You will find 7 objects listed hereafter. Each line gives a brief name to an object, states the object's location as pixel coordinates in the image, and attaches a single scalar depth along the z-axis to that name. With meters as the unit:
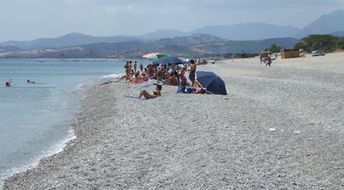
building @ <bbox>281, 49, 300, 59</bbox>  72.36
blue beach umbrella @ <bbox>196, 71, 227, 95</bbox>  25.16
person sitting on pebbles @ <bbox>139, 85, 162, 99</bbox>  25.55
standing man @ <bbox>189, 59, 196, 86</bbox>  28.16
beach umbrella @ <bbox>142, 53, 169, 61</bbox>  35.66
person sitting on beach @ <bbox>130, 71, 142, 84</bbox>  36.41
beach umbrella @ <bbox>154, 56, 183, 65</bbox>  33.40
